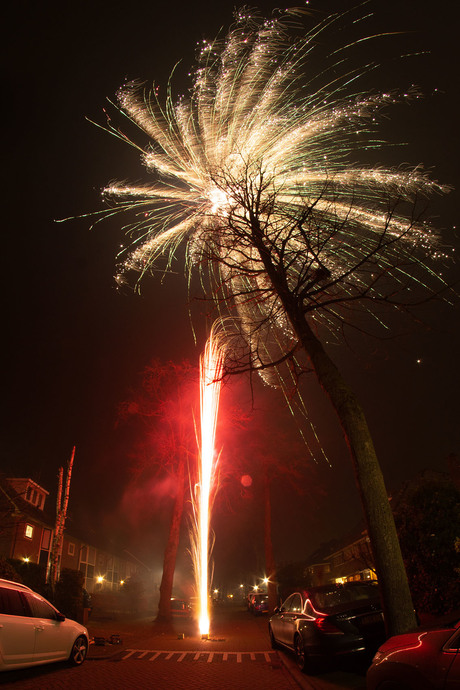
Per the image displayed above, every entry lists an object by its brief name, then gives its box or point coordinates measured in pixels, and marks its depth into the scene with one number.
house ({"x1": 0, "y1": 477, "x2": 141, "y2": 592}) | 28.07
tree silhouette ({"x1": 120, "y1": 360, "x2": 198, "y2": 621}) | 22.55
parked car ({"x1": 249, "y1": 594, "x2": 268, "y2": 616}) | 28.53
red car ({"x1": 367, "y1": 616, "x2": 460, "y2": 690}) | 3.25
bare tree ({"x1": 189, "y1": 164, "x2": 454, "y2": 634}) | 5.54
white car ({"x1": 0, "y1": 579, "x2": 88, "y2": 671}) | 6.37
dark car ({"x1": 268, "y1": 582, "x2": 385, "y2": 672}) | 7.27
